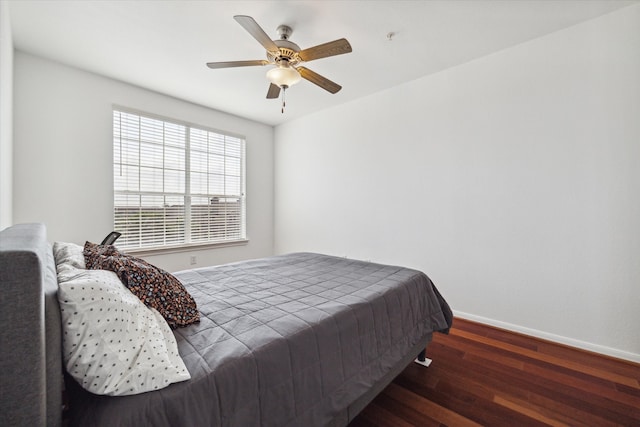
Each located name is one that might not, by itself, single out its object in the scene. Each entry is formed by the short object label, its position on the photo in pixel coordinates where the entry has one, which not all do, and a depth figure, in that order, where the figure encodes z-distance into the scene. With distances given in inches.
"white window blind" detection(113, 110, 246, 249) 128.2
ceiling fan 73.3
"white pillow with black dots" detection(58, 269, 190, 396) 28.8
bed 23.8
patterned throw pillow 41.9
